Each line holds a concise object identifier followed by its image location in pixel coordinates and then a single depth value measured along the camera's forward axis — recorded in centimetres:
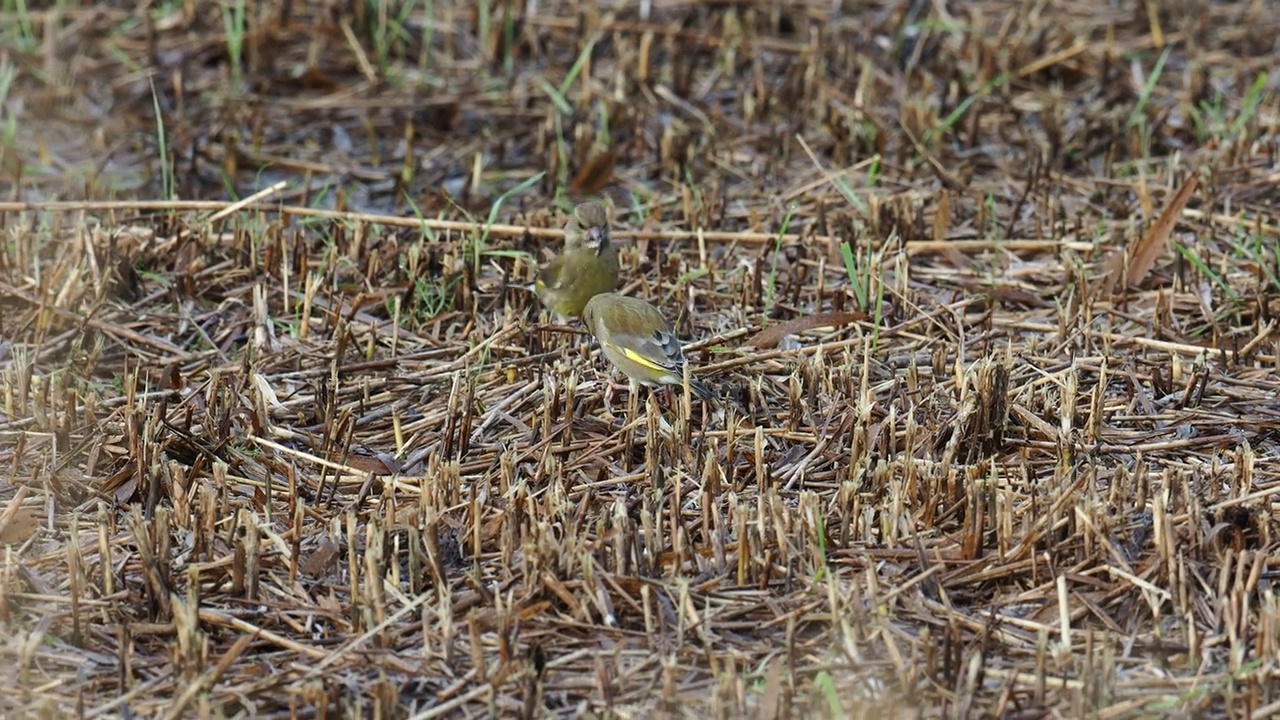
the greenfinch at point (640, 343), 1059
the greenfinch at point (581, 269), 1220
